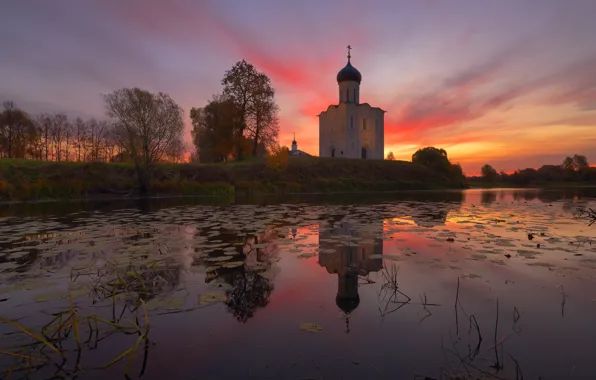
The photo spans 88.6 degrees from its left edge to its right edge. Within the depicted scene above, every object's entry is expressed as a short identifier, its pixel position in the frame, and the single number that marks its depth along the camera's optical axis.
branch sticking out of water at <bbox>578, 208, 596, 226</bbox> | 12.06
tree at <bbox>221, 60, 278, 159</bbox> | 45.22
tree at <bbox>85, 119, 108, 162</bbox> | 57.41
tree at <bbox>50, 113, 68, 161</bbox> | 58.16
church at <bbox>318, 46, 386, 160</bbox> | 60.09
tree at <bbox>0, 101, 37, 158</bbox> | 47.06
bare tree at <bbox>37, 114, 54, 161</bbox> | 56.94
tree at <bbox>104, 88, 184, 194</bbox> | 30.59
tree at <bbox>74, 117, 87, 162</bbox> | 60.09
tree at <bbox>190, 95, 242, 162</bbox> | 44.38
